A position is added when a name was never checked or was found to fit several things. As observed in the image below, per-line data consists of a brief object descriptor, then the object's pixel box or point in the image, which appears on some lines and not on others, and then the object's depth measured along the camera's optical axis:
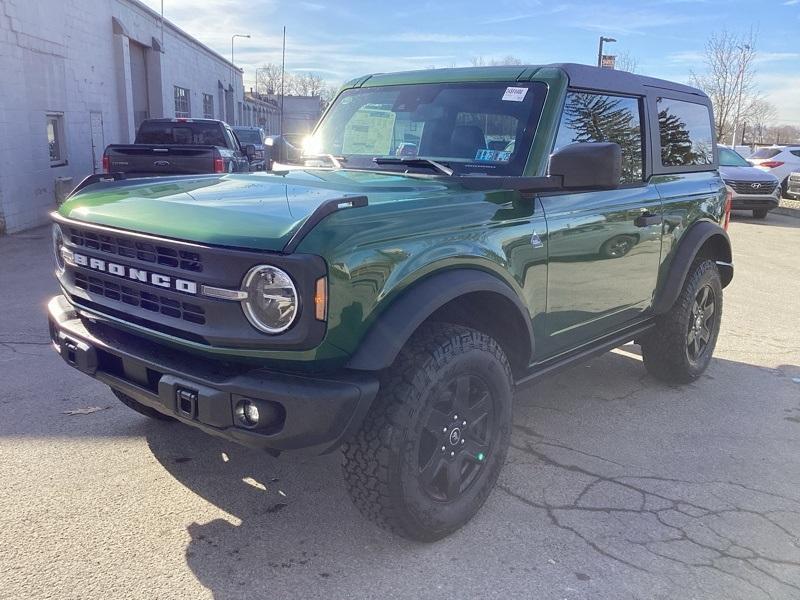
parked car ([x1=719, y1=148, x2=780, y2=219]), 15.94
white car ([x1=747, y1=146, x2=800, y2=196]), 19.58
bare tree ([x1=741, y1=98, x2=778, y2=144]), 29.69
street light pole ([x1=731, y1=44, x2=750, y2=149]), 27.92
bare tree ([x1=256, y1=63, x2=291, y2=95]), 80.29
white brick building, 11.34
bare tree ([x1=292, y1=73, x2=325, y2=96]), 83.66
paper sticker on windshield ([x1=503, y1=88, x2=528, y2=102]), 3.58
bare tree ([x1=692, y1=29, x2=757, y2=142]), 28.22
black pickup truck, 10.18
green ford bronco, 2.44
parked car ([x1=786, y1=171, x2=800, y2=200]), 18.17
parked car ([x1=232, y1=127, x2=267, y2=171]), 22.09
